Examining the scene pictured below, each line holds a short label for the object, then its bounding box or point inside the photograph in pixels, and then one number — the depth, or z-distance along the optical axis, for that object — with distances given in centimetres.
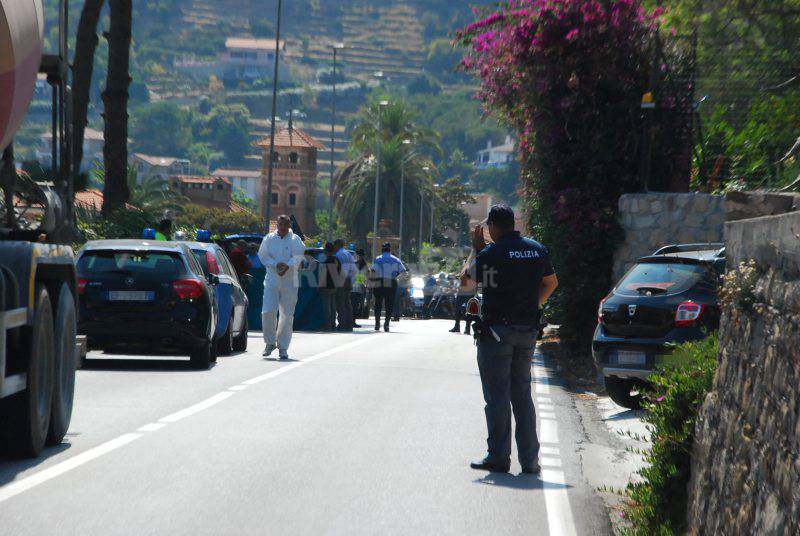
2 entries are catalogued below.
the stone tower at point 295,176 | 17012
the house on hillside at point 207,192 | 15988
